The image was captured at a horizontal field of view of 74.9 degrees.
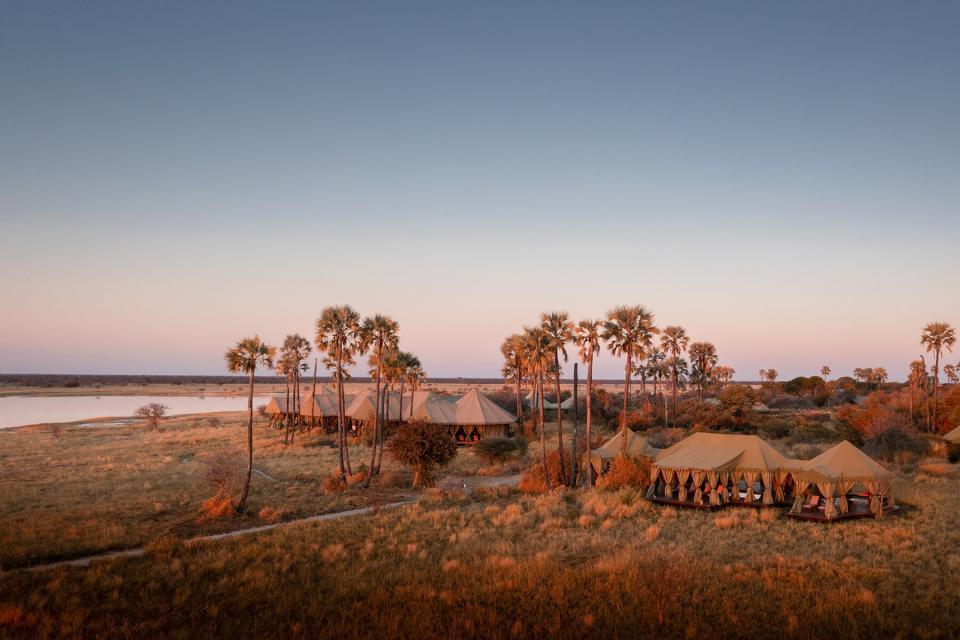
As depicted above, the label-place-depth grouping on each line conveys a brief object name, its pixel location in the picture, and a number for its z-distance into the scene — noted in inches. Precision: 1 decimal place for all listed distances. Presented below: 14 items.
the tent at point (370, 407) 2470.5
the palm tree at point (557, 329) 1445.6
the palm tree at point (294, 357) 2431.1
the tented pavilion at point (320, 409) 2603.3
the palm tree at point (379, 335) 1493.6
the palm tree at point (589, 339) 1445.6
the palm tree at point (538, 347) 1448.1
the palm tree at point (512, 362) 2672.7
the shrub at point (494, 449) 1873.8
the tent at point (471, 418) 2367.1
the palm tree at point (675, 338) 2768.2
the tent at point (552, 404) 3154.3
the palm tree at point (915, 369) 2535.9
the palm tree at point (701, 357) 3063.5
